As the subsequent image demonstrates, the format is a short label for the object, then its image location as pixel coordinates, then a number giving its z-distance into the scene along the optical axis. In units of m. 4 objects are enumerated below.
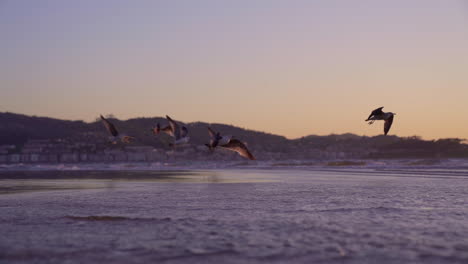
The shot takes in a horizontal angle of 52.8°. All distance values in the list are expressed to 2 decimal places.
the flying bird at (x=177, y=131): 19.05
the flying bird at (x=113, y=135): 20.05
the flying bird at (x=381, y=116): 17.06
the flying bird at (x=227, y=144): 16.17
